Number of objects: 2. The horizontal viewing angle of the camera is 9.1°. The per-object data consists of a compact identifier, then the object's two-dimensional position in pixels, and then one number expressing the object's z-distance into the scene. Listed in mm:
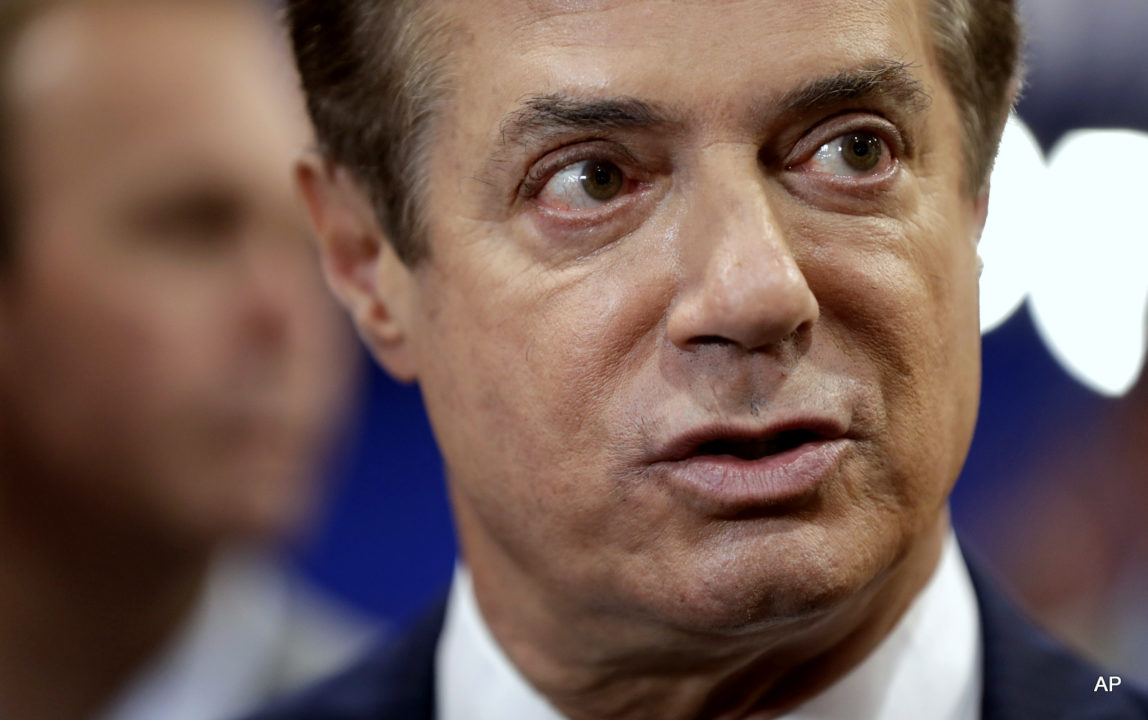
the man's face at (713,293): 1839
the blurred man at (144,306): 2120
